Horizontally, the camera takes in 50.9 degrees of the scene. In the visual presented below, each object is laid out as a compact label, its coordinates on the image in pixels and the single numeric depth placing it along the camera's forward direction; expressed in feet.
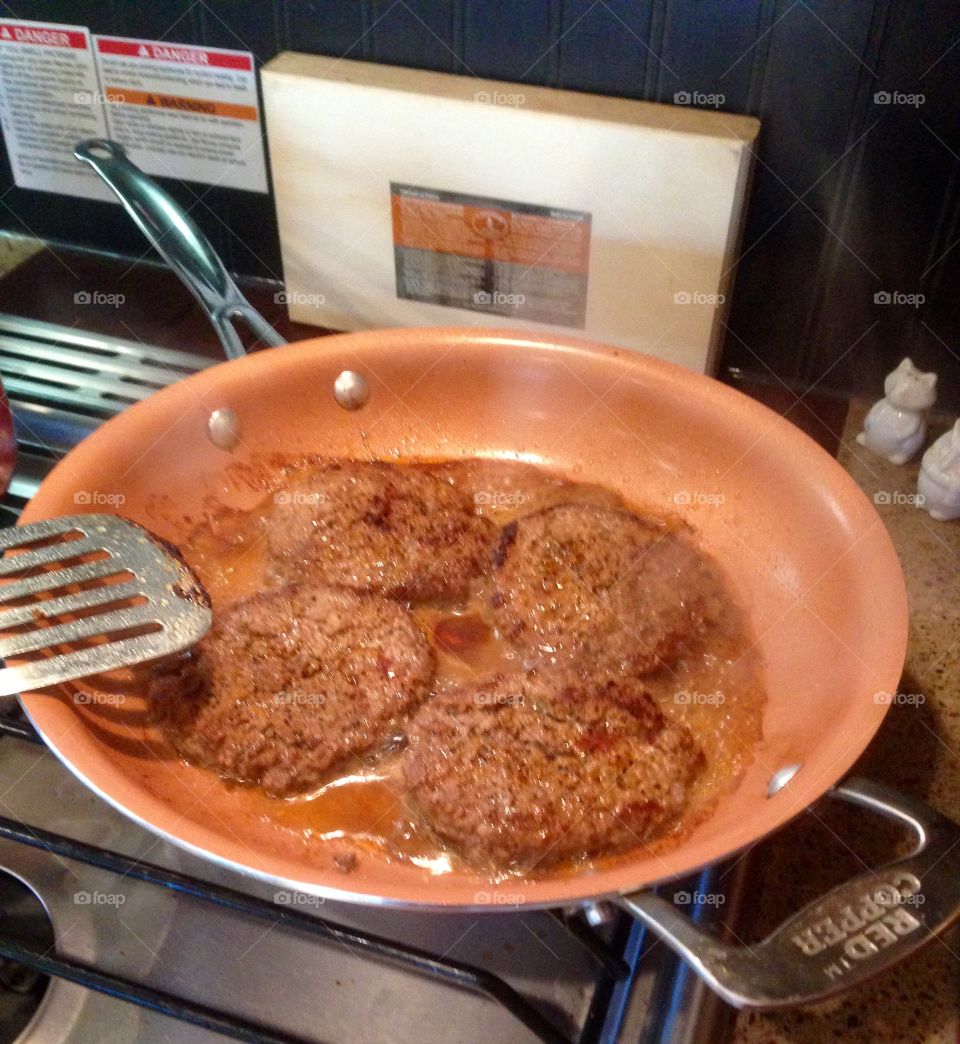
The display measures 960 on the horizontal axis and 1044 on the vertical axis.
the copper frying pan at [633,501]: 2.11
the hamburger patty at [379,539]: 3.33
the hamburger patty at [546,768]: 2.55
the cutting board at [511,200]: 3.46
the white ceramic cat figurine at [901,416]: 3.54
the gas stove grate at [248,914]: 2.32
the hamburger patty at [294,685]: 2.80
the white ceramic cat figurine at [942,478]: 3.47
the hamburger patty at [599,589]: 3.11
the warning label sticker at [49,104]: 4.24
